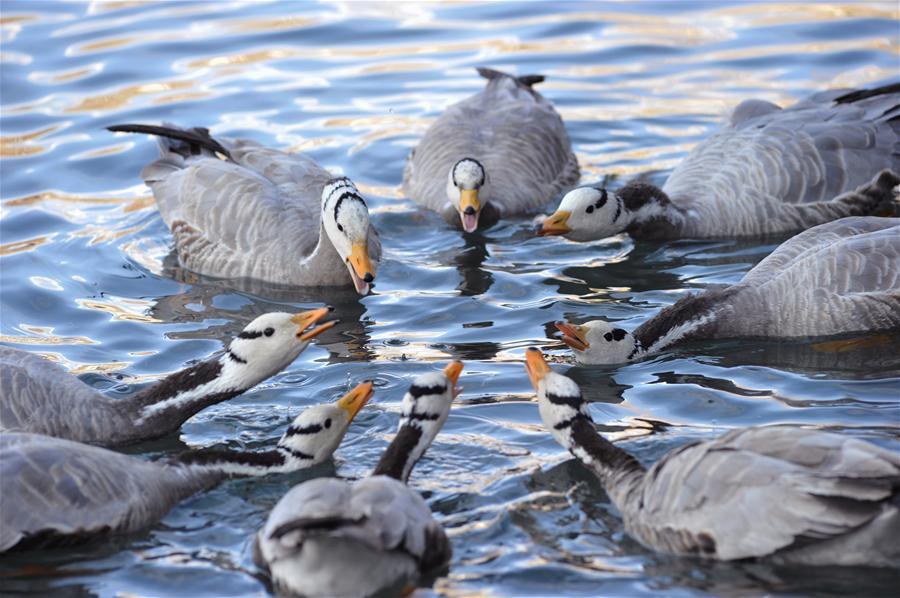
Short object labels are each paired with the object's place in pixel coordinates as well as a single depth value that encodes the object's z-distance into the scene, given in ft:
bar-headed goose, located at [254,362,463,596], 46.65
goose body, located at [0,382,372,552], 53.00
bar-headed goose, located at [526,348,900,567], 47.11
